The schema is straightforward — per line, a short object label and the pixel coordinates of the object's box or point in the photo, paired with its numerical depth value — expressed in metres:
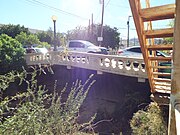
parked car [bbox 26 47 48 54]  10.27
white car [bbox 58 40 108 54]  8.83
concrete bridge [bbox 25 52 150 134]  4.75
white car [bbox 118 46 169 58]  6.83
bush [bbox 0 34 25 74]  6.58
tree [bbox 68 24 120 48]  17.89
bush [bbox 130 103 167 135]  2.67
